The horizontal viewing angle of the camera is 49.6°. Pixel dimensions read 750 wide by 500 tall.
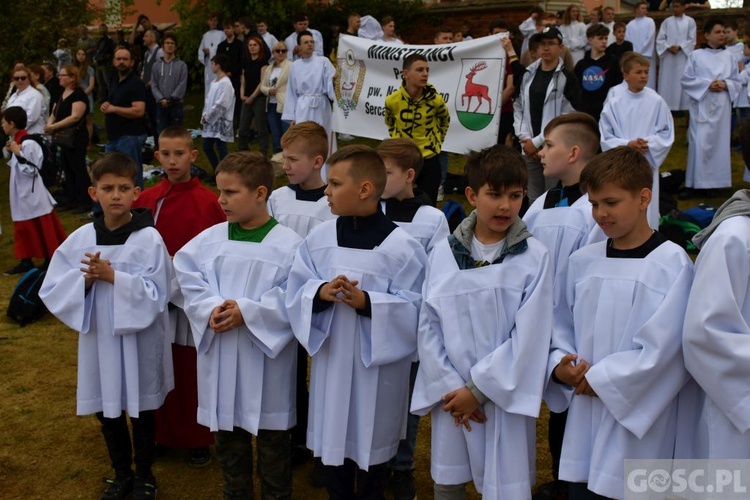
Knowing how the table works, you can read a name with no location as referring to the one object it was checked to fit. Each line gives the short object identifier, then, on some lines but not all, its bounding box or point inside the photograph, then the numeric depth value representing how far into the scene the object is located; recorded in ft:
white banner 31.42
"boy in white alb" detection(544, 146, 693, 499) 9.82
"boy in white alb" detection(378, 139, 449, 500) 13.39
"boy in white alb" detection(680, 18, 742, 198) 34.68
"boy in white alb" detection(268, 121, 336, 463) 14.11
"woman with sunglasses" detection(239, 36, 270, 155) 43.49
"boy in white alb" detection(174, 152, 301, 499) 12.09
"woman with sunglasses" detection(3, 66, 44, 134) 35.53
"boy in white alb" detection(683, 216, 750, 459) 9.32
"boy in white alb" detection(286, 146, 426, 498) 11.65
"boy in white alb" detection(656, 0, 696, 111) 51.08
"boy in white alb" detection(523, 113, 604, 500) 12.48
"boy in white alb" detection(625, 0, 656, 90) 53.11
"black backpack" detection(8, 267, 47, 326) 23.47
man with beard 33.40
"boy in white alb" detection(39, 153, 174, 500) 12.88
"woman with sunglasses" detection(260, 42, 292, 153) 41.27
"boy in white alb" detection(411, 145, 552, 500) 10.36
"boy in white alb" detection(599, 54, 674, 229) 25.49
